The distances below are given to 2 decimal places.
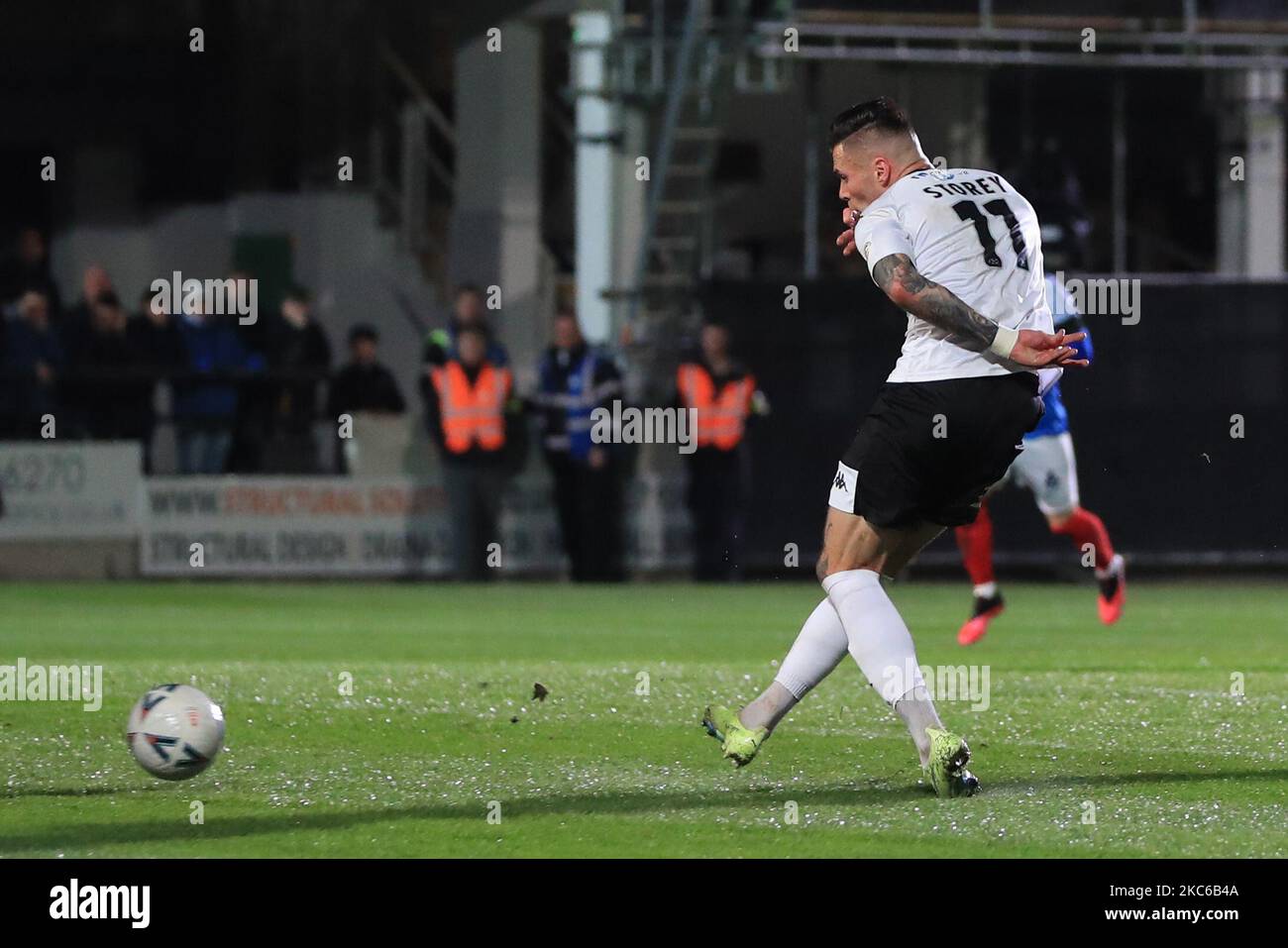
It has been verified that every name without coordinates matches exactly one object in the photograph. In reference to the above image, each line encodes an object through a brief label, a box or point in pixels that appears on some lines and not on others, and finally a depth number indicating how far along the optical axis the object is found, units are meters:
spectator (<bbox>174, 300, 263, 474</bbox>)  19.14
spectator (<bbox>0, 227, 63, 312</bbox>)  20.34
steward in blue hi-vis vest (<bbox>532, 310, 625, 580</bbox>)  18.38
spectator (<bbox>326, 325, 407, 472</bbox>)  19.28
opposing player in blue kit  13.06
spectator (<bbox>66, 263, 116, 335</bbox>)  18.98
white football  6.87
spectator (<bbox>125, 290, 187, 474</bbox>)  18.95
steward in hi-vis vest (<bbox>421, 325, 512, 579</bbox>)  18.33
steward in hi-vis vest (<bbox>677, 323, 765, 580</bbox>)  18.34
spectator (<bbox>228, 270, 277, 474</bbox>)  19.11
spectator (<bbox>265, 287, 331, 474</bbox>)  19.34
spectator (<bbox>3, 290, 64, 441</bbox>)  18.91
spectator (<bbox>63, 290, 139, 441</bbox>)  18.95
